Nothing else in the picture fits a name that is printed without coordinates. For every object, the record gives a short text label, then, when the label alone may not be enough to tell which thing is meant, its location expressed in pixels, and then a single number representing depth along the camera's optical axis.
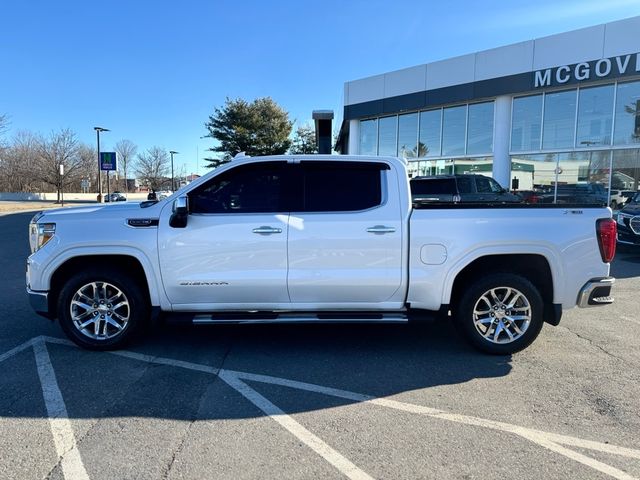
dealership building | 15.78
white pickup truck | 4.65
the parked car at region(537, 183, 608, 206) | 16.22
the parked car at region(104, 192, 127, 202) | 46.23
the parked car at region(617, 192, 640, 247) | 11.28
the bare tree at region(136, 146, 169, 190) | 85.69
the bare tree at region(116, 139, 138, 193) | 88.50
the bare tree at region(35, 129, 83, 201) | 62.22
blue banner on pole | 39.19
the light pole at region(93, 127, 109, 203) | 40.53
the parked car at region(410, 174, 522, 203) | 13.58
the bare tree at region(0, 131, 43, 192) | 65.44
